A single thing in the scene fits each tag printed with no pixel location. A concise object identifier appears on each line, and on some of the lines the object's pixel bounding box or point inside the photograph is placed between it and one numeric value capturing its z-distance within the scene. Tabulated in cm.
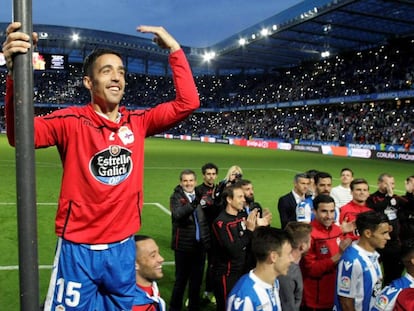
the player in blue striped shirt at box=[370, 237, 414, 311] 352
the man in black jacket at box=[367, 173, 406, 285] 620
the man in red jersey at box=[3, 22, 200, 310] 242
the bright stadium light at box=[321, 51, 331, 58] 4982
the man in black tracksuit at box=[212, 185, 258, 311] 471
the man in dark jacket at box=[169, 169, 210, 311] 544
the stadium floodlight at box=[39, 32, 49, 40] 6244
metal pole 153
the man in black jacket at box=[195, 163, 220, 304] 606
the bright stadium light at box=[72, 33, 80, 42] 6504
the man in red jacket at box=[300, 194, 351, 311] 488
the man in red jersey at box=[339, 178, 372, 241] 627
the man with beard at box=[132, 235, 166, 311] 325
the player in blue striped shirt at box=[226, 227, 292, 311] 330
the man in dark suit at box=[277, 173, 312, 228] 668
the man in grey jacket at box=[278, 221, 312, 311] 412
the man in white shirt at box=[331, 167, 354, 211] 790
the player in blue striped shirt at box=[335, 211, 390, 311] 421
